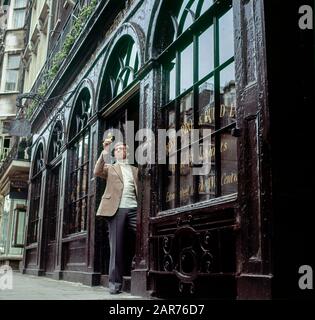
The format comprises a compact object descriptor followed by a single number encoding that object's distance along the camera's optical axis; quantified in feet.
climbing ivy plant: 30.17
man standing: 18.76
